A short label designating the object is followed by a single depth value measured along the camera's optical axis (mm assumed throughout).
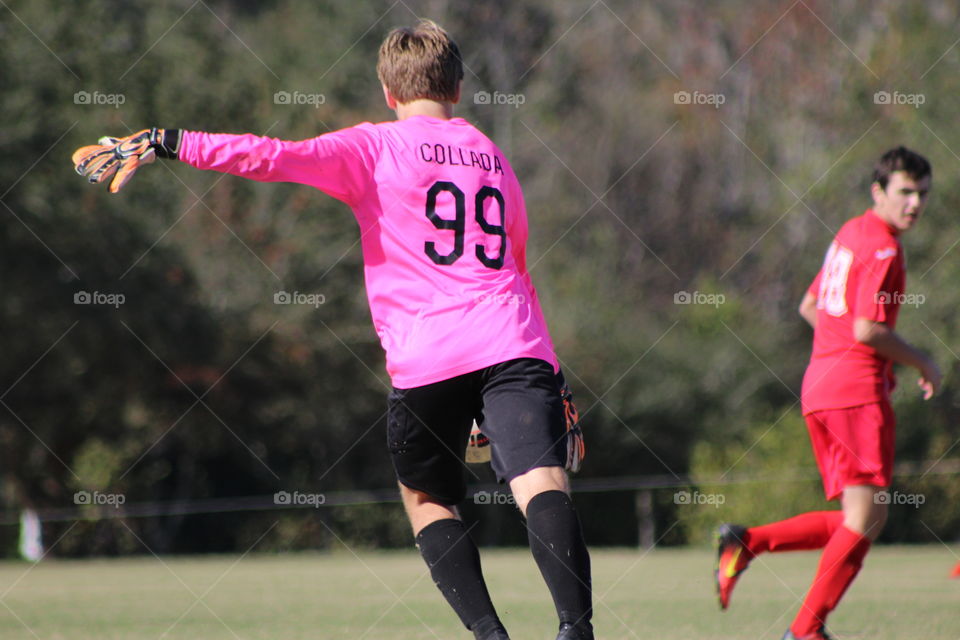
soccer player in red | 10445
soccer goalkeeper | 7430
